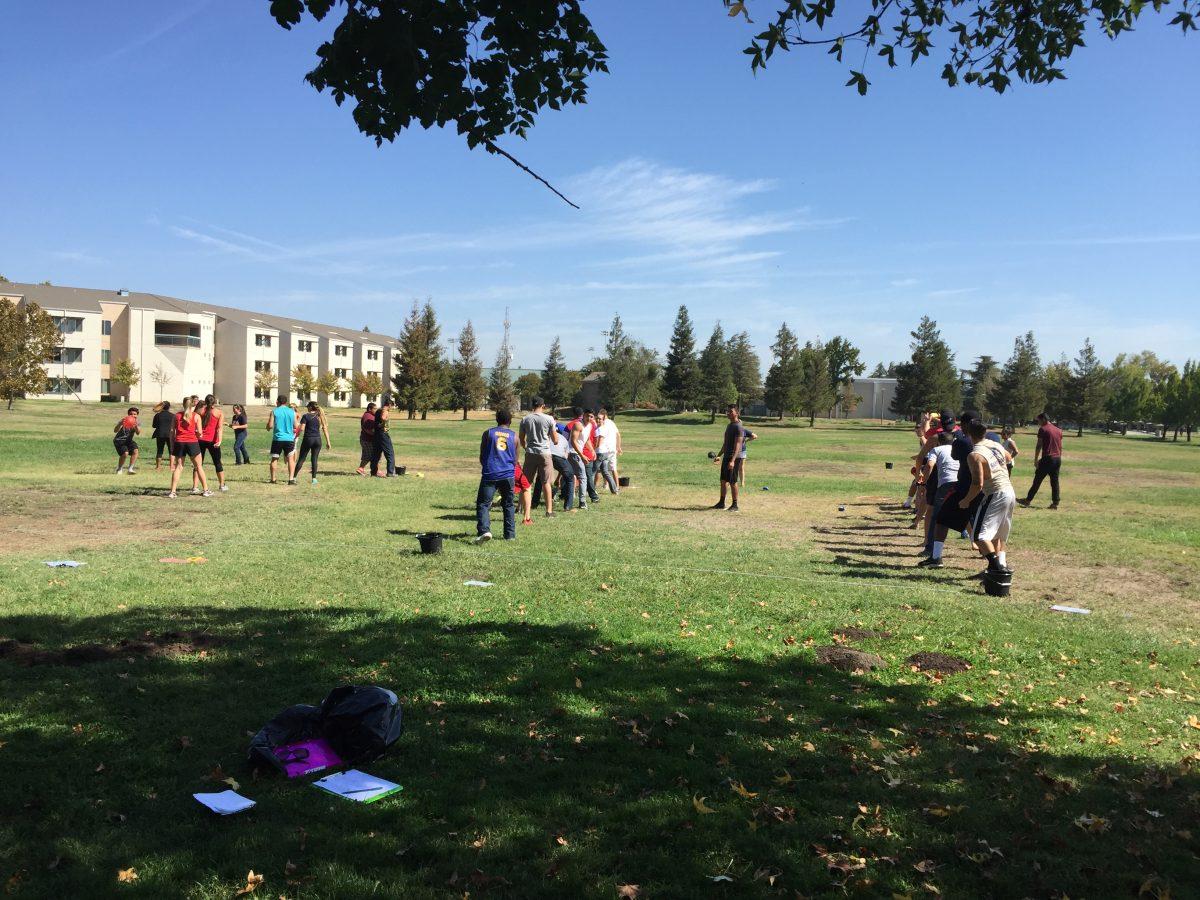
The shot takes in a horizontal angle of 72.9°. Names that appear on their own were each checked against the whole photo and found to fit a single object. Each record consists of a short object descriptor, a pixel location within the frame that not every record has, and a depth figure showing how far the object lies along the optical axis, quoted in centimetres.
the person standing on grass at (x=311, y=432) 1891
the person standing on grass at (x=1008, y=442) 1495
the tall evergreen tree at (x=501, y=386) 7962
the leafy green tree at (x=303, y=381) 7906
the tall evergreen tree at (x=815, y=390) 8050
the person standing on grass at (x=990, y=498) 954
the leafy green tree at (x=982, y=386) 8956
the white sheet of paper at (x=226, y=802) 393
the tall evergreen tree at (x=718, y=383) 8588
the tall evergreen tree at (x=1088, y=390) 7844
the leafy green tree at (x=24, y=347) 4997
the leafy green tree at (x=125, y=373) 6819
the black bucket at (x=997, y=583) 934
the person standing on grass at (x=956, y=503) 1014
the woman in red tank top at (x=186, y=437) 1552
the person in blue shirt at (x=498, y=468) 1174
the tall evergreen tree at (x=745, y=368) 9915
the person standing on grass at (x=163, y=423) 1998
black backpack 455
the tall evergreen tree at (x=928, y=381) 8100
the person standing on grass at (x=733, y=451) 1589
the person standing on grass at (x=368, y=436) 2083
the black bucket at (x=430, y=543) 1086
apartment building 7162
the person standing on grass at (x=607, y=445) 1792
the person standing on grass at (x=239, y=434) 2180
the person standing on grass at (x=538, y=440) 1416
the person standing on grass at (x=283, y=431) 1795
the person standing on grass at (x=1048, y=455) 1736
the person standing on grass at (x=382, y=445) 2073
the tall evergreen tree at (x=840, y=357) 11925
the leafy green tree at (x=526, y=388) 9744
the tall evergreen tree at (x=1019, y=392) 8038
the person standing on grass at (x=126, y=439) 2000
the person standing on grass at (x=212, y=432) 1684
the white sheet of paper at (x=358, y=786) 415
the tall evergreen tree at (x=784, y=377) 8069
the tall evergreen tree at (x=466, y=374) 7381
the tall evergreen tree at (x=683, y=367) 8619
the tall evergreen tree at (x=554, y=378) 9094
